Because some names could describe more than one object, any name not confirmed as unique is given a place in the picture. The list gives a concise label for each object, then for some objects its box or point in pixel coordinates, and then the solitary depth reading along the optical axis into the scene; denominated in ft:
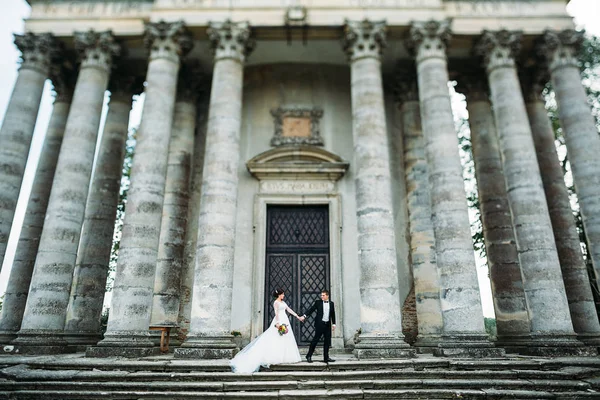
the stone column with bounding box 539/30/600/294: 41.93
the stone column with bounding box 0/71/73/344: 44.83
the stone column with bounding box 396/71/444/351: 44.39
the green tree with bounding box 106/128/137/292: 72.59
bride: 29.73
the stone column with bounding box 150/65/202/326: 45.47
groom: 32.24
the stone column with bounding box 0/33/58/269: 41.96
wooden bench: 38.60
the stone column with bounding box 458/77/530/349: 44.78
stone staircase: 26.08
